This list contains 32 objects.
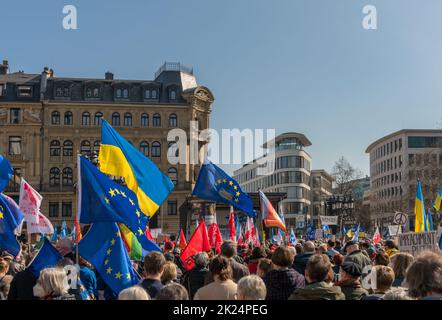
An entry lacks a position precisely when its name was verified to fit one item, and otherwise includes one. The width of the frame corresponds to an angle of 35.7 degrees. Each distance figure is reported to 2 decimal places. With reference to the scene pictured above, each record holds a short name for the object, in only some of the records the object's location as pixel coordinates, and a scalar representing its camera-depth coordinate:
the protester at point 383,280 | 7.13
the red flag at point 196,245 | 13.41
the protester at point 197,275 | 9.89
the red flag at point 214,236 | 18.78
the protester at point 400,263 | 8.10
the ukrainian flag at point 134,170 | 11.46
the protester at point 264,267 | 9.32
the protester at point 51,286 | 6.56
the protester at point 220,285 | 7.23
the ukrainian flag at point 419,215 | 19.69
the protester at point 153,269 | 7.67
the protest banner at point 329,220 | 34.41
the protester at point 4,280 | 8.74
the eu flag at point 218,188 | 16.88
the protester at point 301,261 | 10.86
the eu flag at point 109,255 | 8.79
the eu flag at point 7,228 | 13.46
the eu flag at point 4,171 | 14.80
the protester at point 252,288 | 6.19
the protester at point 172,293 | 5.73
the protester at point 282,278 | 8.31
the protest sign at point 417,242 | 12.14
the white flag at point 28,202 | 18.08
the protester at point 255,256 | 11.23
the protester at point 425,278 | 5.00
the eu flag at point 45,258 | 8.51
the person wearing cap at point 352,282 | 7.59
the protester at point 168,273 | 8.35
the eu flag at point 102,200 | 9.47
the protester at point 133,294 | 5.53
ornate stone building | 69.56
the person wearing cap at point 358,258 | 10.07
